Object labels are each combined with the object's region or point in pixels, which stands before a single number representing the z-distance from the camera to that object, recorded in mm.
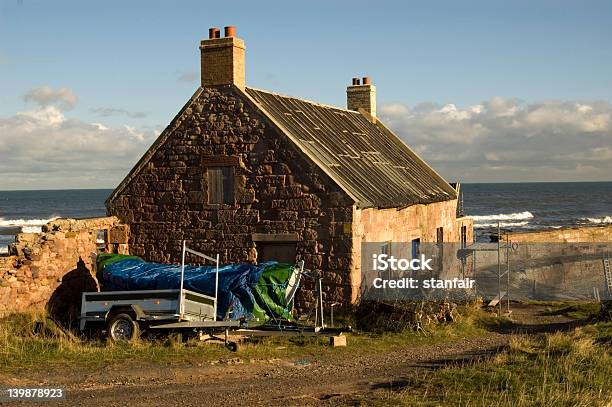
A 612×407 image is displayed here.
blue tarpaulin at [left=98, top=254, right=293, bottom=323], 16812
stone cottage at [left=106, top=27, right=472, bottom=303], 18688
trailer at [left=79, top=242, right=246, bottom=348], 15727
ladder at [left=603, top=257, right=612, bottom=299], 22172
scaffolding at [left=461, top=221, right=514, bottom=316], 20264
